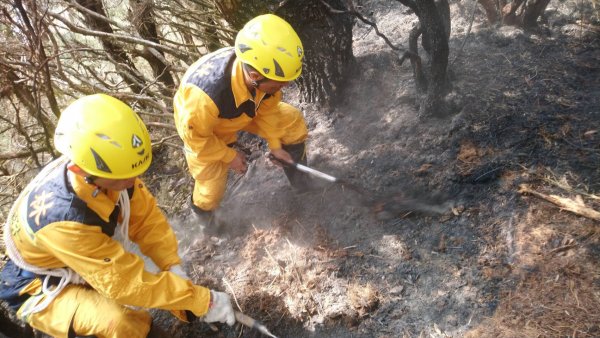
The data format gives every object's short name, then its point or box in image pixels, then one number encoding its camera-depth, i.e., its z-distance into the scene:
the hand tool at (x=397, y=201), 3.13
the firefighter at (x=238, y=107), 2.73
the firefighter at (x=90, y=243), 2.11
